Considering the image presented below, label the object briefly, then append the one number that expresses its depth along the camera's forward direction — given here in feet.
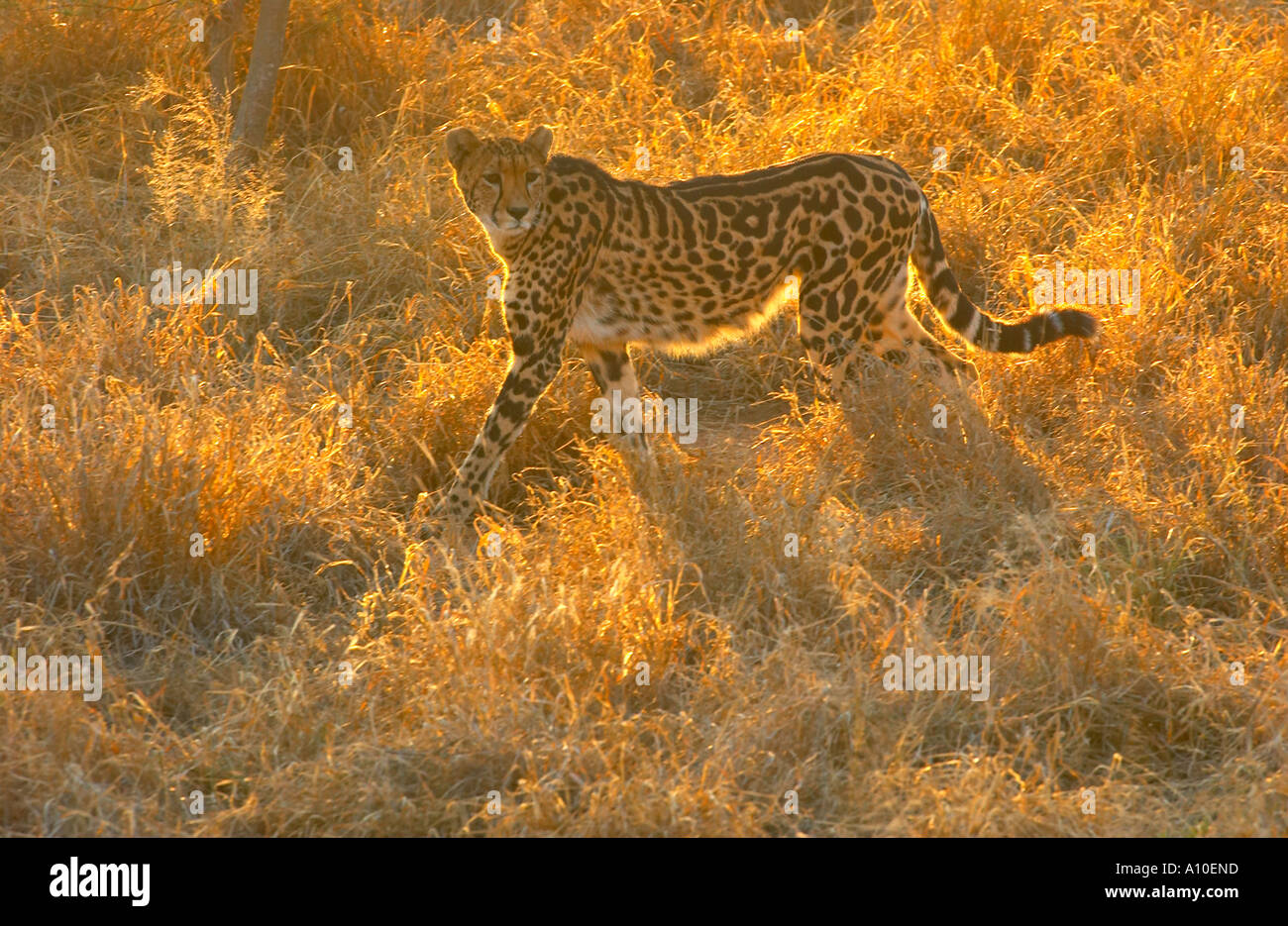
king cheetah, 33.63
